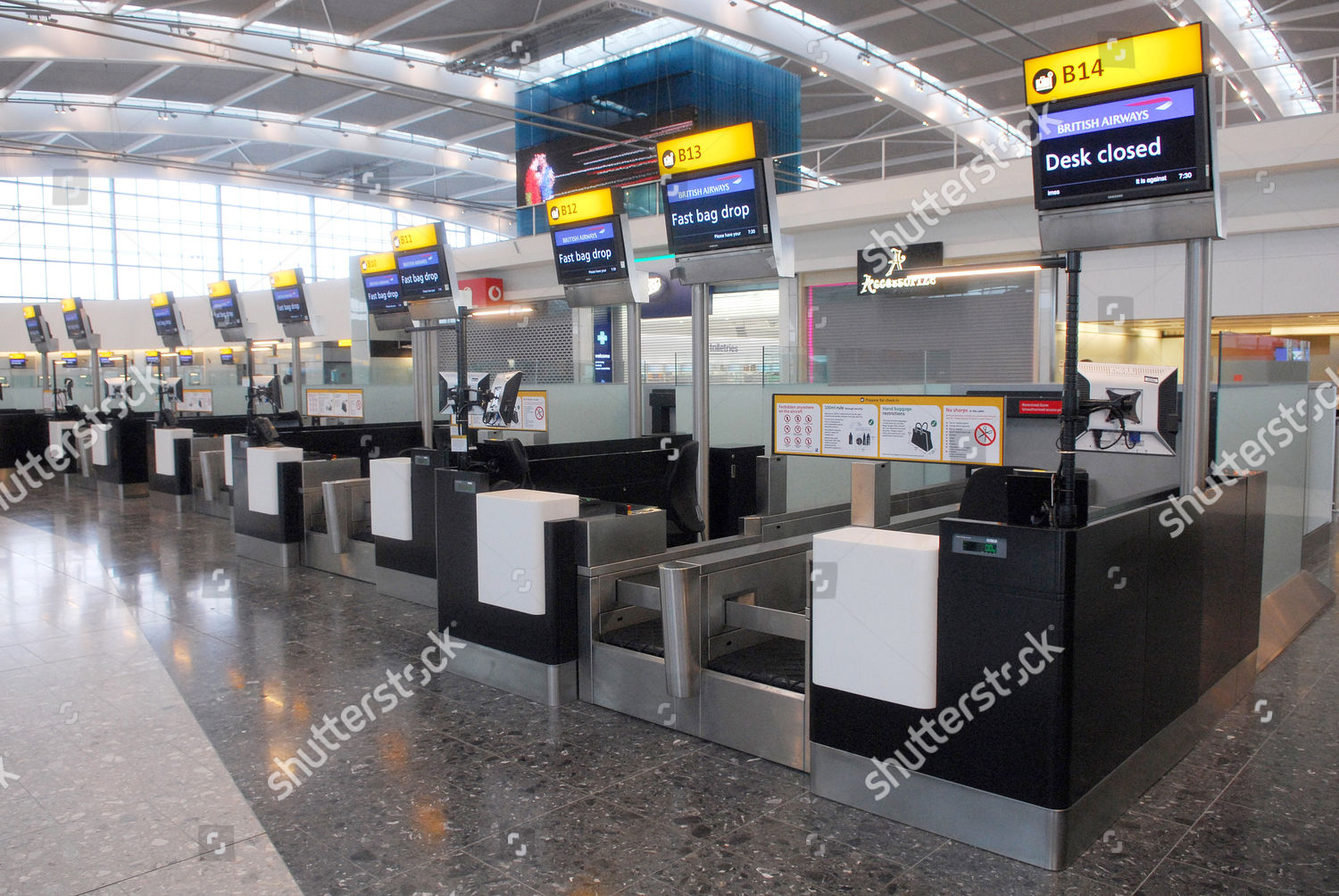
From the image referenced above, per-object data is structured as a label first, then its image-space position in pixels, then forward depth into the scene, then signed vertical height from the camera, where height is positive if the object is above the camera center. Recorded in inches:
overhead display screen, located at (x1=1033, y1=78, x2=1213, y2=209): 123.0 +32.9
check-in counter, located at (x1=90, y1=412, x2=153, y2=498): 435.2 -29.4
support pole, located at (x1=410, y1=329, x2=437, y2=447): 254.1 +6.1
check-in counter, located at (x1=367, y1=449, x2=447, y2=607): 223.0 -33.9
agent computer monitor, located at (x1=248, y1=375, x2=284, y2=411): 339.0 -0.5
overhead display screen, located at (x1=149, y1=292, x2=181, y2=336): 532.4 +45.0
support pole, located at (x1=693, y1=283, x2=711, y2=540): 200.4 -0.7
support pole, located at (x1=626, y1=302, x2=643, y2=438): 237.8 +5.8
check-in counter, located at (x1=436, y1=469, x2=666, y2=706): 158.1 -33.3
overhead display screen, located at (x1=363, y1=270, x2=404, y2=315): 334.0 +35.9
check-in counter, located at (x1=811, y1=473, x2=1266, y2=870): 102.8 -35.8
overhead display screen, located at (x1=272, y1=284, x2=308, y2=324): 412.2 +38.8
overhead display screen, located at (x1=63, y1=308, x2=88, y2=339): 562.6 +42.2
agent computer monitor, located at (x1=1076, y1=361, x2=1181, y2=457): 138.1 -3.8
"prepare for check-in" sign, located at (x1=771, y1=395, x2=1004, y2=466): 162.4 -7.8
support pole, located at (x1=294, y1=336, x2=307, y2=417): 401.7 +4.4
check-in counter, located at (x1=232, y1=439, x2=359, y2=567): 272.2 -31.3
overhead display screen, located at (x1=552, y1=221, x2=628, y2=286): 232.8 +34.9
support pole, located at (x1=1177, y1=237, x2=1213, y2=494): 135.3 +1.6
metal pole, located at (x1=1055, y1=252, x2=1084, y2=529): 104.0 -4.0
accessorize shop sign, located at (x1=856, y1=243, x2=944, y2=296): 426.9 +54.8
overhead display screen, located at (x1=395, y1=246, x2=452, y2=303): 314.3 +39.8
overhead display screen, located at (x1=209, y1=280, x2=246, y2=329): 464.4 +42.9
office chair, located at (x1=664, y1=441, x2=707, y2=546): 217.0 -24.3
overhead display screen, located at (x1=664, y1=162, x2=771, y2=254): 184.5 +36.7
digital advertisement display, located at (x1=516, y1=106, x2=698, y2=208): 569.9 +152.3
